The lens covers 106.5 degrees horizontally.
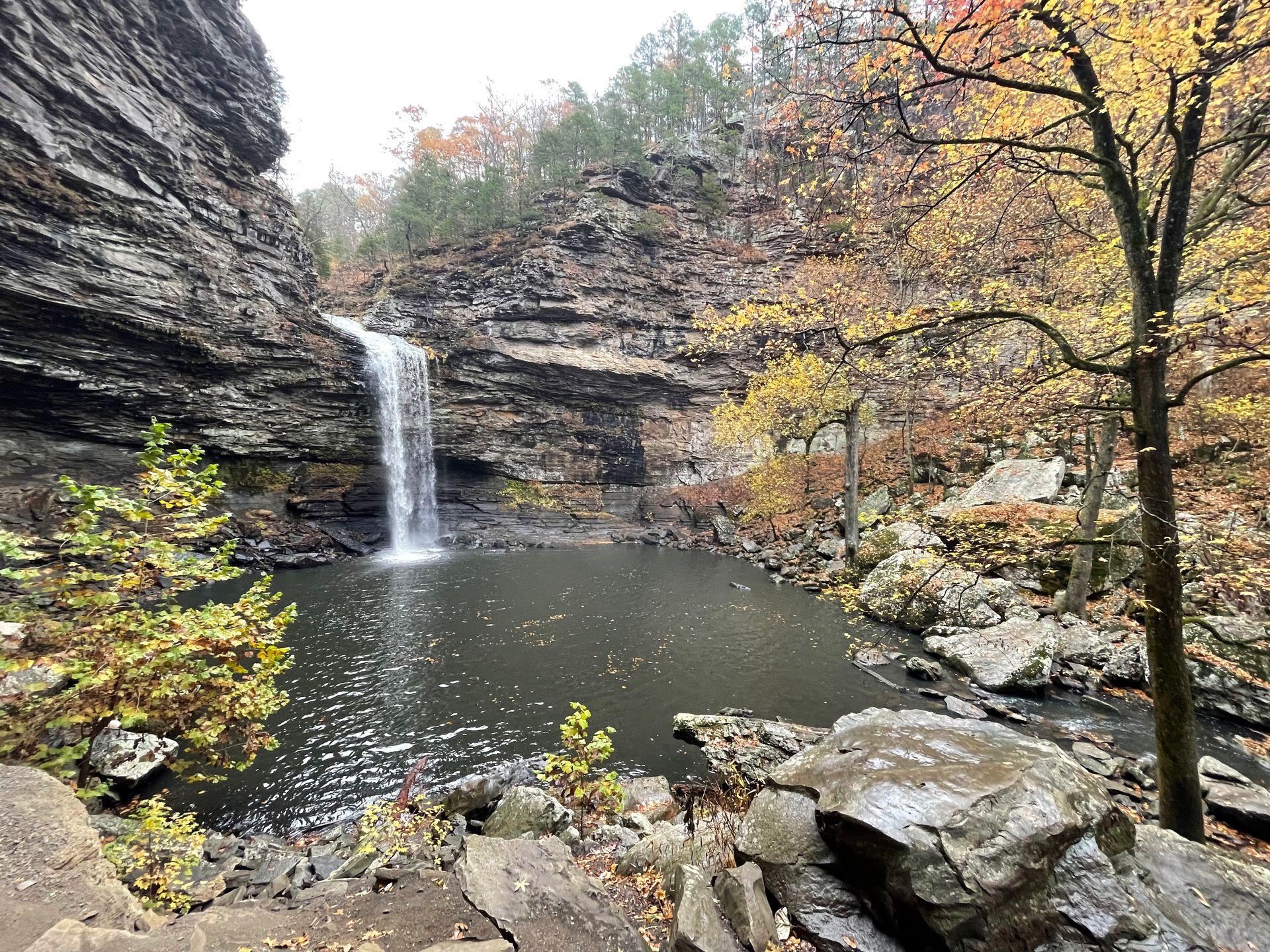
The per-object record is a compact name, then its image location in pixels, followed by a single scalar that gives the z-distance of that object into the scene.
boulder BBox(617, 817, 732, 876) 3.74
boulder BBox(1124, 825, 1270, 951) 2.69
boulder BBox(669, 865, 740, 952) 2.67
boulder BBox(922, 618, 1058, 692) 8.41
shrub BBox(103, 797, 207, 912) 3.62
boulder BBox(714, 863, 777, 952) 2.76
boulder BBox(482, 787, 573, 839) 5.05
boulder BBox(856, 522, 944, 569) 14.27
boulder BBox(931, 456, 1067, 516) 14.83
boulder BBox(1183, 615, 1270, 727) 6.81
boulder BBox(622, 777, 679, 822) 5.68
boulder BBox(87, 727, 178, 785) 5.98
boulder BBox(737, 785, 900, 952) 2.91
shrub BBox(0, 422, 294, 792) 3.73
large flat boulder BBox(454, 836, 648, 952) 2.96
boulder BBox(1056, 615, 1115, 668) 8.73
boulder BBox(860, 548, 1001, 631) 10.52
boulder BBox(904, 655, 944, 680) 9.11
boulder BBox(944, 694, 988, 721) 7.59
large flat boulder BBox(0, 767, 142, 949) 2.36
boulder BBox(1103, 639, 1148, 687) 8.12
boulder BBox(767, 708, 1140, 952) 2.63
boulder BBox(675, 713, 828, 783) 6.57
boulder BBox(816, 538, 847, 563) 17.70
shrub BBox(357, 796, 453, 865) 4.90
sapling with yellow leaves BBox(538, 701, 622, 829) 5.47
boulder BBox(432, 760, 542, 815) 5.90
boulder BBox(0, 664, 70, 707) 4.03
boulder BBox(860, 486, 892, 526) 20.08
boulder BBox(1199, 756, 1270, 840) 4.36
